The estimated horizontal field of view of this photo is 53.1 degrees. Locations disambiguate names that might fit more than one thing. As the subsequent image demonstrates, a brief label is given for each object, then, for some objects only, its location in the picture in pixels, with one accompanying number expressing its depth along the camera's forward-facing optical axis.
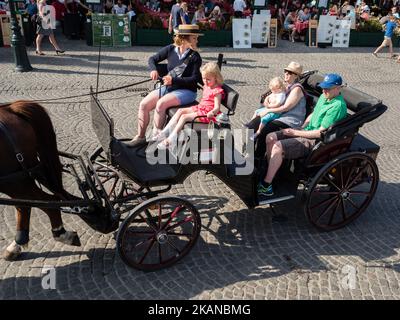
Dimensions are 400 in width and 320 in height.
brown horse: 3.18
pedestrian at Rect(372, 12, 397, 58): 13.51
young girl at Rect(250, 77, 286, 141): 4.43
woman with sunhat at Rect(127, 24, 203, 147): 4.57
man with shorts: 3.98
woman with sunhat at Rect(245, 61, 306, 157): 4.34
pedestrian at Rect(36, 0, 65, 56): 10.44
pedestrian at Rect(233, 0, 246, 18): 15.02
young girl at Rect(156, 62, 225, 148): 4.09
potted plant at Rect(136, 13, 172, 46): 13.27
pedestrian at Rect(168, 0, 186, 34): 11.84
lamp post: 9.05
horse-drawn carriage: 3.47
